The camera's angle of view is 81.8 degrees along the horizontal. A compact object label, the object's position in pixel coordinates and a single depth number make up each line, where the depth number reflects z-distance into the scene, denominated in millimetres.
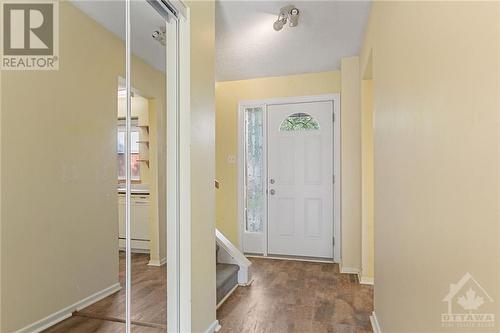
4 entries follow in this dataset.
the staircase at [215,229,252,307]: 2766
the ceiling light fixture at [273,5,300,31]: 2262
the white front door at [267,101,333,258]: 3857
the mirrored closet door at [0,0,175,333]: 1028
